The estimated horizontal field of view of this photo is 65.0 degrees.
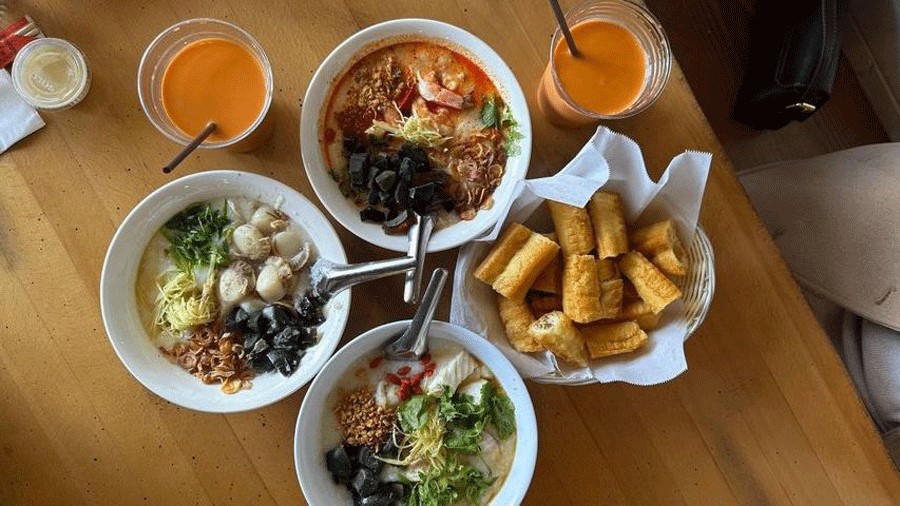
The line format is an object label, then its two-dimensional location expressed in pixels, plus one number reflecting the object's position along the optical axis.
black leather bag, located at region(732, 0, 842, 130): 1.63
